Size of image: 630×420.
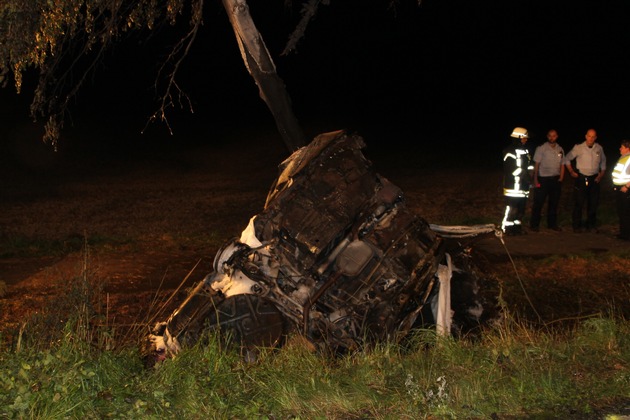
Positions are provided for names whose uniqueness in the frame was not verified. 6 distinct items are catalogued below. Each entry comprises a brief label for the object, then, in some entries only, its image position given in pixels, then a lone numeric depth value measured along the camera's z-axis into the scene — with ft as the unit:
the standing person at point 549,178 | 39.75
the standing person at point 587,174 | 39.24
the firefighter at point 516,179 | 38.78
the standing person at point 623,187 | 37.07
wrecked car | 18.58
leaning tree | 23.82
